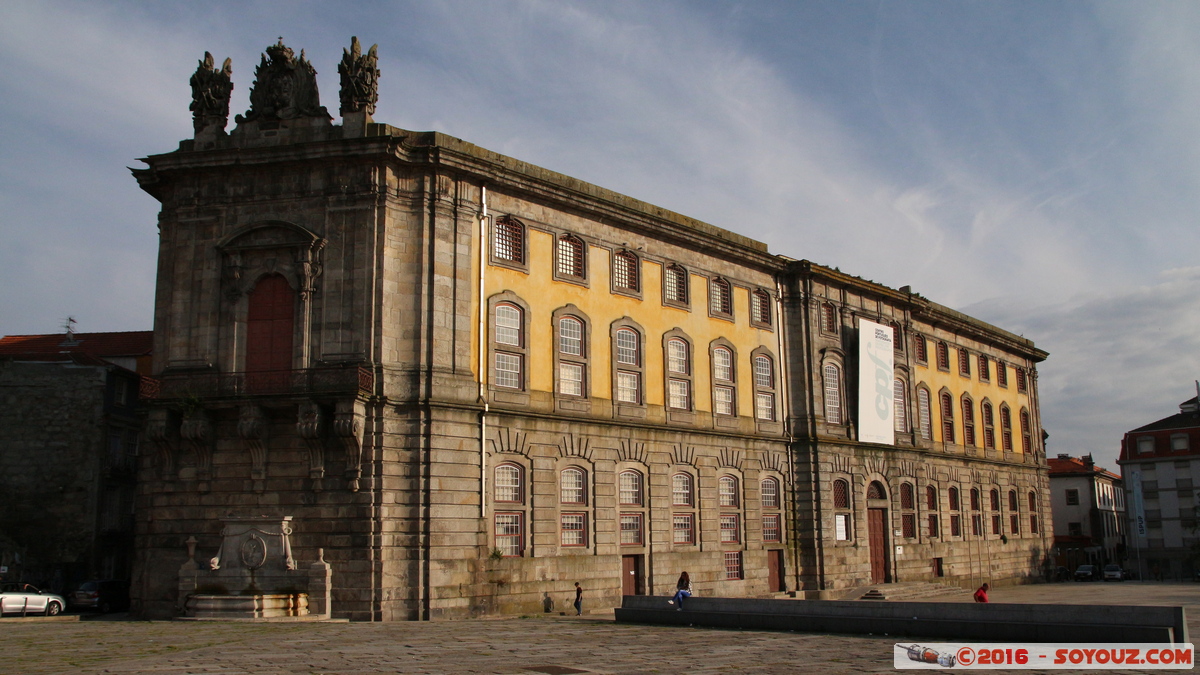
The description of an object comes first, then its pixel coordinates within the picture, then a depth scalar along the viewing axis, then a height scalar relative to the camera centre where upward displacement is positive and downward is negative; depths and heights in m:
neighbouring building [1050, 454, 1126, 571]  81.19 +0.57
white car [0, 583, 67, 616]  29.38 -2.03
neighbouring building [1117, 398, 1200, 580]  73.44 +1.81
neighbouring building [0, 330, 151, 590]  40.47 +2.56
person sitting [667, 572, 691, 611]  27.33 -1.81
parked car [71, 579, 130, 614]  35.12 -2.21
